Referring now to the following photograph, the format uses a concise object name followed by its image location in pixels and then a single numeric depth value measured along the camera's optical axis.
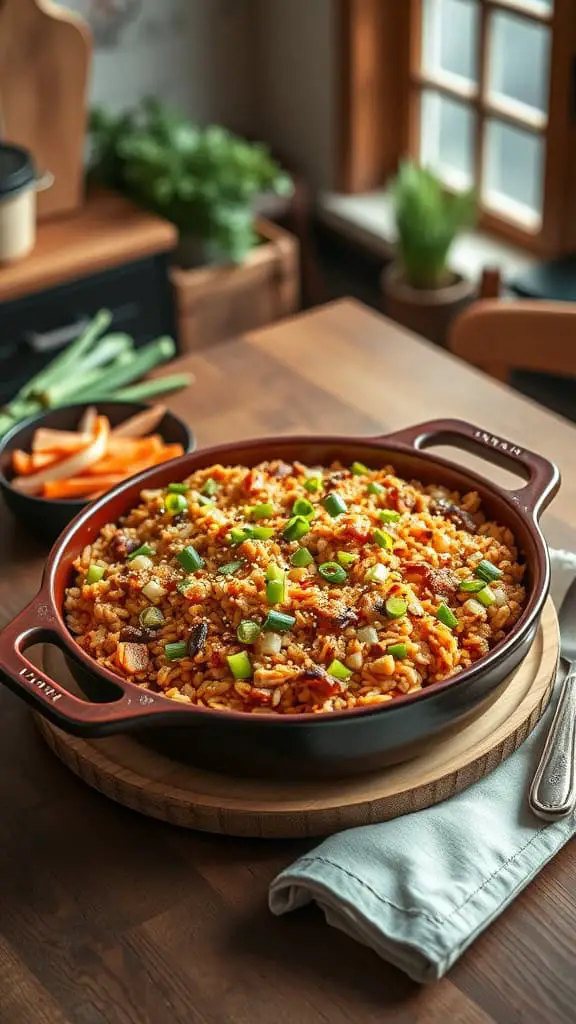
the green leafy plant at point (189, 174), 3.23
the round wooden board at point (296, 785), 1.24
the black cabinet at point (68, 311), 2.96
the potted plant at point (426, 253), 3.38
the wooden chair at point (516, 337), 2.00
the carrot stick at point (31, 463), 1.70
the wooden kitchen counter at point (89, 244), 2.90
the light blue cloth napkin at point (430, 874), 1.12
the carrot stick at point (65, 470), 1.70
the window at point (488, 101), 3.36
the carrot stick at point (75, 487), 1.67
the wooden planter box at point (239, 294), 3.35
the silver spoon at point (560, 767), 1.24
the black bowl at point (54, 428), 1.62
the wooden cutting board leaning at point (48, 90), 2.93
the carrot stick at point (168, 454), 1.73
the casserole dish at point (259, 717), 1.15
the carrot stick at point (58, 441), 1.72
